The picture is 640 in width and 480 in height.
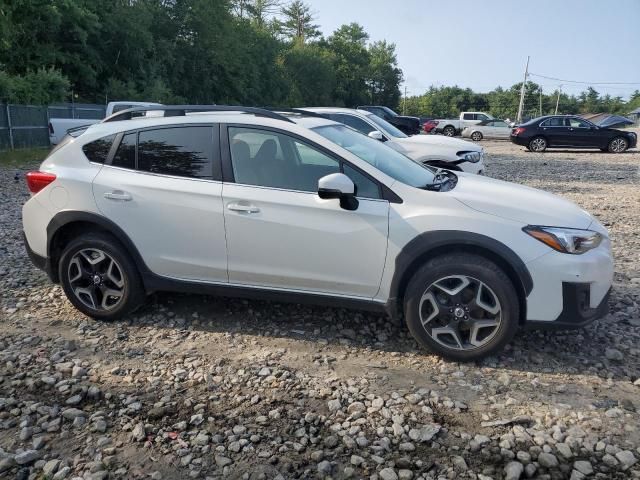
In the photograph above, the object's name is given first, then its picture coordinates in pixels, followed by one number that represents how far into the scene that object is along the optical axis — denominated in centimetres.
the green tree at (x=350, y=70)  7130
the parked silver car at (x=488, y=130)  3559
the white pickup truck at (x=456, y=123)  3606
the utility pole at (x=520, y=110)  5075
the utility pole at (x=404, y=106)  8806
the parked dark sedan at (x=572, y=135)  2209
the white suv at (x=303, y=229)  352
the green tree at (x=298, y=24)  7450
